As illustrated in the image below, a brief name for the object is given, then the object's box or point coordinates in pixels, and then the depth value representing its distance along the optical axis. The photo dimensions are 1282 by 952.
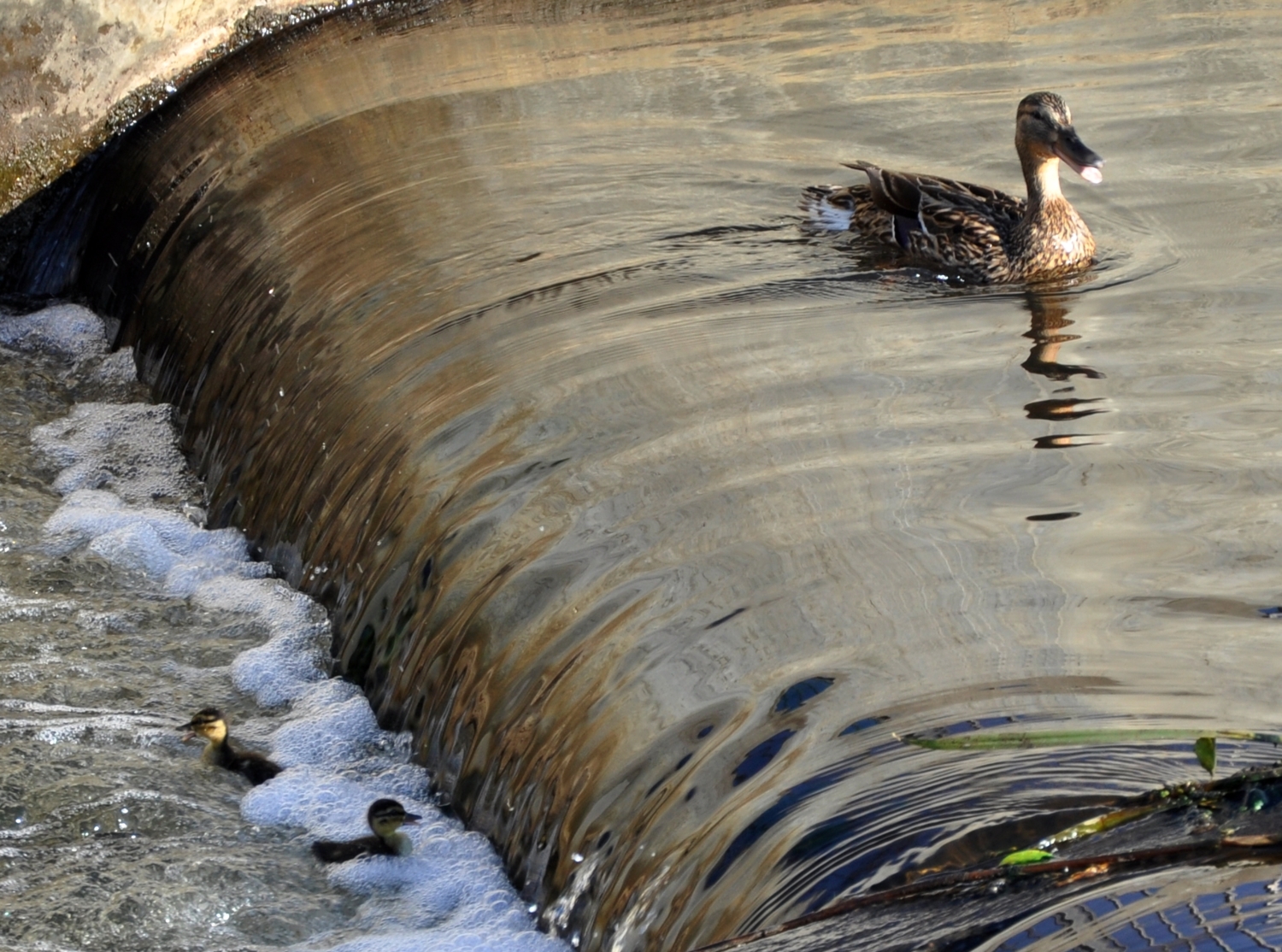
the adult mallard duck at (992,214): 13.55
